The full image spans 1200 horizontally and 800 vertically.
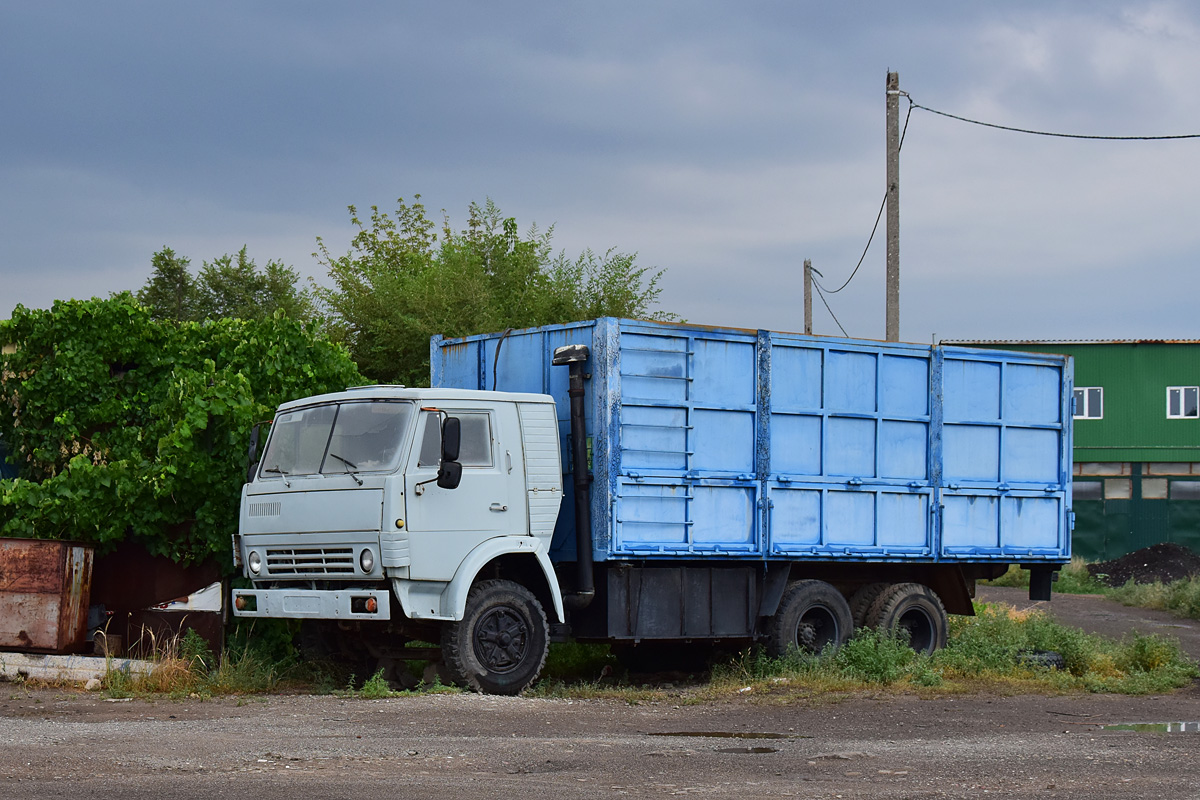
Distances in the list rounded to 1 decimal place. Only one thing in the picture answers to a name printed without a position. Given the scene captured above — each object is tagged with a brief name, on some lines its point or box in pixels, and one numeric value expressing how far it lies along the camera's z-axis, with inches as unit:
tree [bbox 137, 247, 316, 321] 1946.4
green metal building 1628.9
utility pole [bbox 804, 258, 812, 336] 1396.4
